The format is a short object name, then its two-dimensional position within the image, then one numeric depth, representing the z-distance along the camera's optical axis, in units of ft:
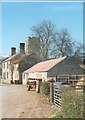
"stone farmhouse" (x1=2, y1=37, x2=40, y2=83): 96.94
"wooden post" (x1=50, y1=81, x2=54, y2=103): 28.03
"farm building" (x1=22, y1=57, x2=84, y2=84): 65.16
